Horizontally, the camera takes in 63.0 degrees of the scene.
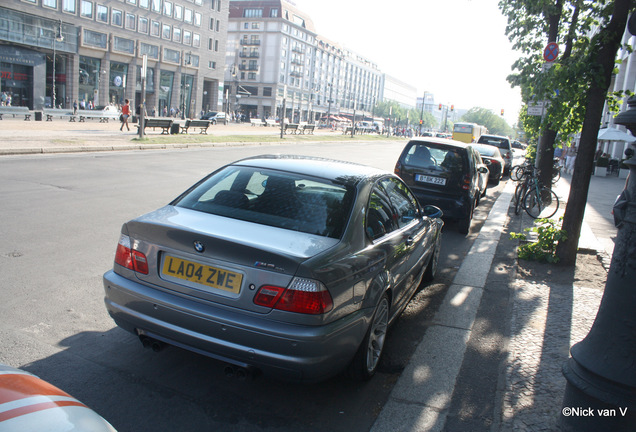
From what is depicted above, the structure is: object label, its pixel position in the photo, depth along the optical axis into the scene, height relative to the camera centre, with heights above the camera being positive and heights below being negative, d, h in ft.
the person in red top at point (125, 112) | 92.17 -1.59
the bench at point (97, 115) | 119.14 -3.46
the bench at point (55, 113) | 111.15 -3.60
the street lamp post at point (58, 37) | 149.07 +16.77
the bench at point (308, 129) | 157.89 -2.49
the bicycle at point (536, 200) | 39.27 -4.22
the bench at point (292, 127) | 142.55 -2.13
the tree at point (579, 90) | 21.62 +2.43
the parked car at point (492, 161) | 66.59 -2.76
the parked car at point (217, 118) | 181.53 -2.04
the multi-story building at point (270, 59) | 339.36 +39.47
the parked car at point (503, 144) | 84.23 -0.66
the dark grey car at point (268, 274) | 9.80 -3.14
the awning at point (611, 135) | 80.48 +2.54
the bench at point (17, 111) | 103.35 -3.70
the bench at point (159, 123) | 86.79 -2.78
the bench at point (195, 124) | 99.59 -2.63
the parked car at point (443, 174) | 31.19 -2.44
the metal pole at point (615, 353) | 8.60 -3.42
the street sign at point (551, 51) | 36.37 +6.47
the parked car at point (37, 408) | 5.20 -3.28
